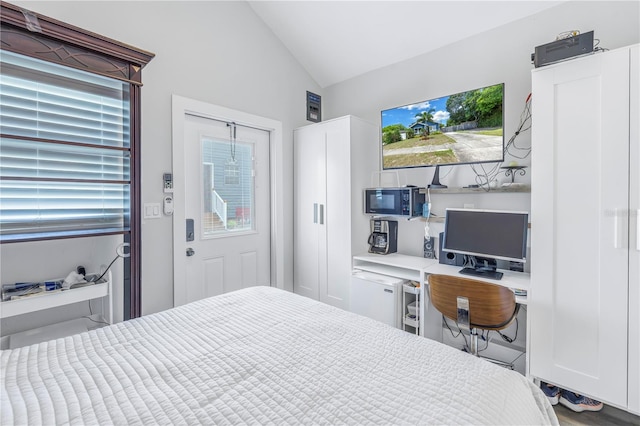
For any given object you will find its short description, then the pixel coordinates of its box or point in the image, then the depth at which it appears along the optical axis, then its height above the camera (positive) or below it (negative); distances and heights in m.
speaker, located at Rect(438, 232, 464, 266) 2.41 -0.42
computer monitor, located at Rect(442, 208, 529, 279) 2.06 -0.22
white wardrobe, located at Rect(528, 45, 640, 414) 1.60 -0.11
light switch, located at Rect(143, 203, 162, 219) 2.26 -0.01
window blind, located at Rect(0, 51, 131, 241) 1.61 +0.36
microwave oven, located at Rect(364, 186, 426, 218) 2.63 +0.07
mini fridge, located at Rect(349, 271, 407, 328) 2.48 -0.79
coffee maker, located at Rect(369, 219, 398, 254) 2.92 -0.29
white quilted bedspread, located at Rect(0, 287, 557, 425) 0.84 -0.58
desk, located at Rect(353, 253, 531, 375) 2.06 -0.53
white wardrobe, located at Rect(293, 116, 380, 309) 2.88 +0.08
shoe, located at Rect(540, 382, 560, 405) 1.94 -1.24
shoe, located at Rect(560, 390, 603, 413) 1.85 -1.25
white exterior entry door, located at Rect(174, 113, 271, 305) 2.58 -0.01
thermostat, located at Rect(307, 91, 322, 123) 3.54 +1.25
